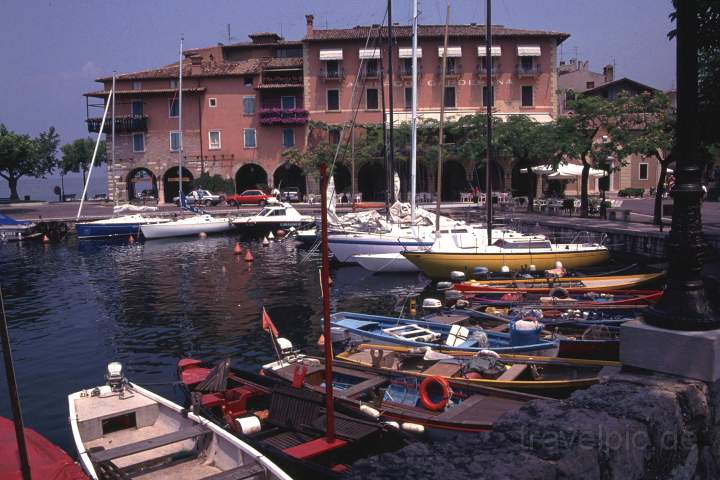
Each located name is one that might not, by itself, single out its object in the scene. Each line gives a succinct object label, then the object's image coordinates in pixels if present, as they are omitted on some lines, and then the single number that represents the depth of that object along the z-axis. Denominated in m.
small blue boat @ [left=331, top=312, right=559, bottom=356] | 13.57
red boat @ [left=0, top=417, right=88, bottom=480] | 8.37
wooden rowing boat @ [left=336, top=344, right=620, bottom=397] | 11.32
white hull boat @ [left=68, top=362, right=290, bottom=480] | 8.80
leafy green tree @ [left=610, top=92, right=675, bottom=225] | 31.00
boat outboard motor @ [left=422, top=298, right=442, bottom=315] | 19.88
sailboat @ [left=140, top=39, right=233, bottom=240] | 45.59
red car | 58.72
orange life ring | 10.71
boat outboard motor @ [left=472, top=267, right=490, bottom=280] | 24.38
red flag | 14.85
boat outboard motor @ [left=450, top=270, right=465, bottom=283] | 23.90
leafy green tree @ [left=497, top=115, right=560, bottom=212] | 44.14
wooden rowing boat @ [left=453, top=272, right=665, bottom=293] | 21.58
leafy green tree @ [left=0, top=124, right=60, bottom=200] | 65.12
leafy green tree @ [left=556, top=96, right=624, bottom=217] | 34.78
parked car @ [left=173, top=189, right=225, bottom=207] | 59.22
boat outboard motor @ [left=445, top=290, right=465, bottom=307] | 20.78
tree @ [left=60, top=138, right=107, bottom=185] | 99.36
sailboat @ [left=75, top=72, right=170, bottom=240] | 45.31
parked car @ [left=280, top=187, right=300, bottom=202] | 60.76
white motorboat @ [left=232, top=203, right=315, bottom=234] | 46.78
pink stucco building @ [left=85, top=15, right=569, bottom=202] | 59.47
